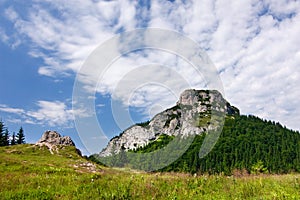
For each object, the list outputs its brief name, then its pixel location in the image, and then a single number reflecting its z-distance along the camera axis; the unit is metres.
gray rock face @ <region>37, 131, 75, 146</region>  87.12
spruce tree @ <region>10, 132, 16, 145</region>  106.43
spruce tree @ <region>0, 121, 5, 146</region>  91.15
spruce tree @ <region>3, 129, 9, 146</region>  95.04
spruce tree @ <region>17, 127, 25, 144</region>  106.53
